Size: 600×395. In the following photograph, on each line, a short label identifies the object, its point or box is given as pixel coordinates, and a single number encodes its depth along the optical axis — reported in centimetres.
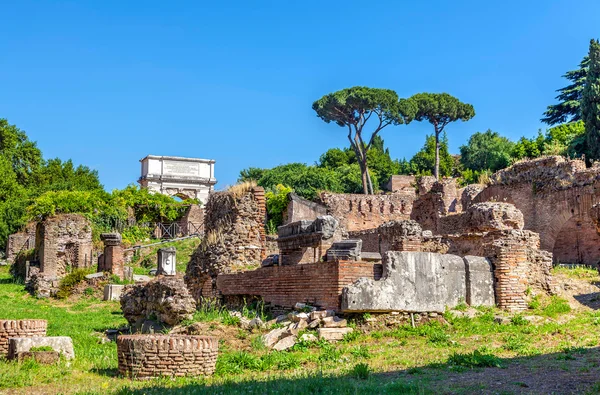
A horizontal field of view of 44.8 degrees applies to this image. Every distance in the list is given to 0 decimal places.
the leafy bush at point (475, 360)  838
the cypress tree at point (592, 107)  3331
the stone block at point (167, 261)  2361
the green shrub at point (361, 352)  947
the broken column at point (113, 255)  2395
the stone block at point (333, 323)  1091
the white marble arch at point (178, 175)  6125
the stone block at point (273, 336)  1048
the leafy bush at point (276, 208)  3600
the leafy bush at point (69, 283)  2200
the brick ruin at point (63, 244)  2778
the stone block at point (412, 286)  1112
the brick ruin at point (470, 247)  1184
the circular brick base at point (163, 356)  812
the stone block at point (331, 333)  1060
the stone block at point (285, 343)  1027
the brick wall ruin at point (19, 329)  986
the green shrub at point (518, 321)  1122
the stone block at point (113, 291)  2120
